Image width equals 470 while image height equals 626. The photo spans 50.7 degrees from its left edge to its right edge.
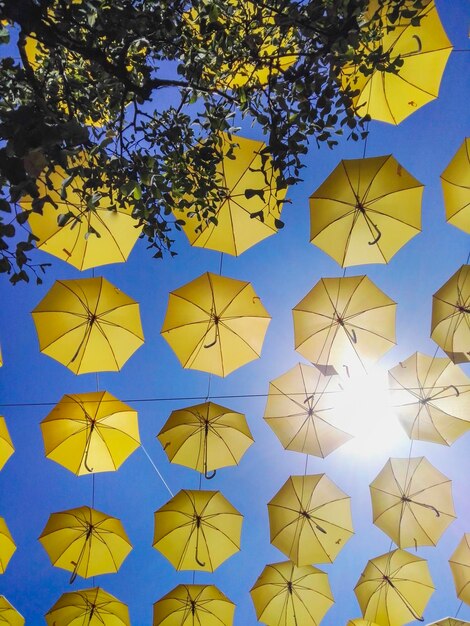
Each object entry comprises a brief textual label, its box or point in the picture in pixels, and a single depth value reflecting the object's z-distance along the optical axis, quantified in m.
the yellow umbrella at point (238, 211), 5.58
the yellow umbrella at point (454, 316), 6.04
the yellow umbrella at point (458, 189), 5.46
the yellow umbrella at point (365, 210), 5.46
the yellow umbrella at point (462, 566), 7.78
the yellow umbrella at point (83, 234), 5.66
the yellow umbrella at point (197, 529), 7.68
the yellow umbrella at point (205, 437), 7.16
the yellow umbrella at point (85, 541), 7.67
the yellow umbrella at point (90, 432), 7.01
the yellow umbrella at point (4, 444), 6.98
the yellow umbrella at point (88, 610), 8.20
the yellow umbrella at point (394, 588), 7.93
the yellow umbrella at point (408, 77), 5.36
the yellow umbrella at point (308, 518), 7.64
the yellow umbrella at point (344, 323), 6.37
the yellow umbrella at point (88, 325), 6.35
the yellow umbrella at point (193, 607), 8.16
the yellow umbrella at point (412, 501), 7.52
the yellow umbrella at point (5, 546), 7.62
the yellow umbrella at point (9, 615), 8.15
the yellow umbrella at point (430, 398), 6.84
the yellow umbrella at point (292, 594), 8.11
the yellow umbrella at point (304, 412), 7.14
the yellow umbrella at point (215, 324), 6.48
